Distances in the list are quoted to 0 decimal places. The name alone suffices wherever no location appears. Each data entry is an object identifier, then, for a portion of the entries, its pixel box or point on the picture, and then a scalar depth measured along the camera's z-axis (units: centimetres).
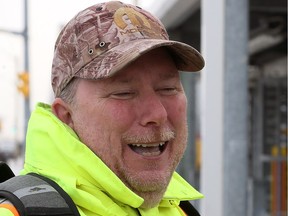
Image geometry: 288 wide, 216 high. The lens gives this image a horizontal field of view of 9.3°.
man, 214
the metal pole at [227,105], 359
